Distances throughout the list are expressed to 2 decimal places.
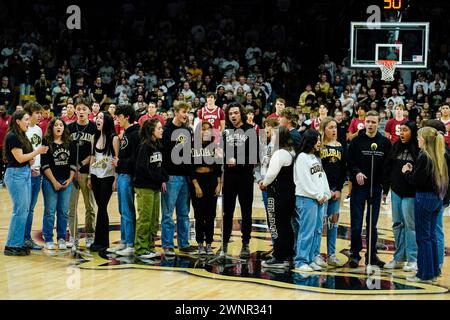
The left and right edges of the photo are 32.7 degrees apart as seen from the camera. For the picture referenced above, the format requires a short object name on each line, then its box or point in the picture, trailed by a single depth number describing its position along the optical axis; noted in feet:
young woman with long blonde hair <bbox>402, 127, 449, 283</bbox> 25.66
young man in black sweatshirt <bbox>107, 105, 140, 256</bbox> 29.73
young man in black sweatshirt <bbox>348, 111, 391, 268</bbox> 28.60
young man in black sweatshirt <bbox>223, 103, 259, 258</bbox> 29.99
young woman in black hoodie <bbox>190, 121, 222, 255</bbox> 29.89
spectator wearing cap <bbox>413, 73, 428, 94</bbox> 65.77
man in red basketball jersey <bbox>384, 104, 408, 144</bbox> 42.80
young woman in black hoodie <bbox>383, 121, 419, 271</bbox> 27.66
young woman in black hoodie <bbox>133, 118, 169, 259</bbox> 28.99
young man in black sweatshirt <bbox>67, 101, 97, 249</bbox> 31.42
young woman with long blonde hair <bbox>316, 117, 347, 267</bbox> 28.37
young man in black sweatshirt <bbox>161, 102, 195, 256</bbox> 29.99
